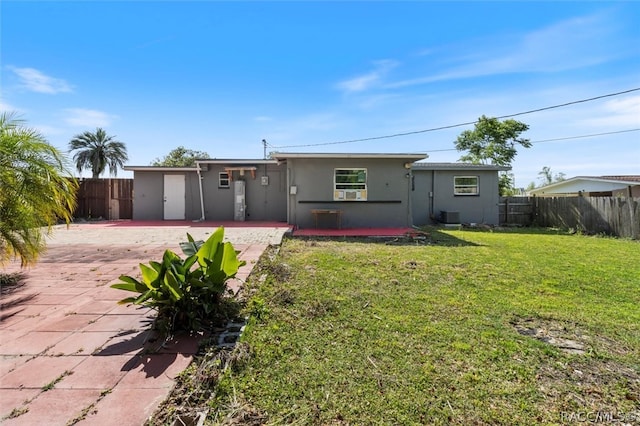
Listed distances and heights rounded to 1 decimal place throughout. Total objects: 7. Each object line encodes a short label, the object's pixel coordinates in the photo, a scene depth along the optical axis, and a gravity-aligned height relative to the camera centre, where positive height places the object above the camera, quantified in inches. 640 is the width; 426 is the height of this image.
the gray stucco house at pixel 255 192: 528.1 +33.5
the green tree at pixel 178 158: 1301.7 +230.4
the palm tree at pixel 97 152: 892.0 +179.3
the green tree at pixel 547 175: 1849.4 +206.4
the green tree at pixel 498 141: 854.5 +194.5
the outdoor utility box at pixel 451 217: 505.7 -11.9
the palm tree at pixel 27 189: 141.8 +11.4
